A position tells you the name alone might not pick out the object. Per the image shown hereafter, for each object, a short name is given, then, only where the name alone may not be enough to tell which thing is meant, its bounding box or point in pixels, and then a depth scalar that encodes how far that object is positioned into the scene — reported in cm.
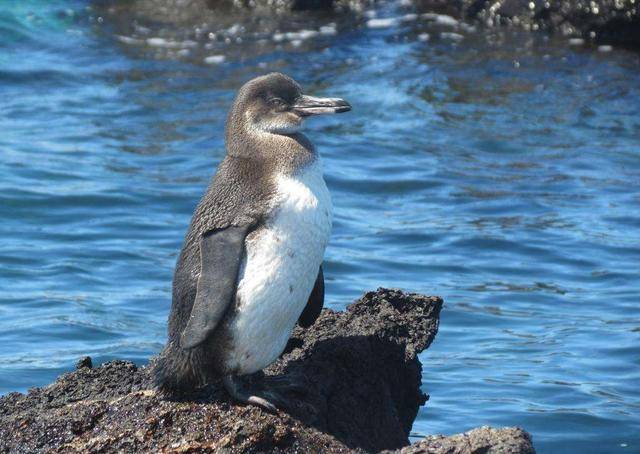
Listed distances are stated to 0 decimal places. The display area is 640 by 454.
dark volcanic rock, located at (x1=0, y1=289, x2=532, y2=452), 1059
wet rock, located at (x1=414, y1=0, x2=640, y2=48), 3212
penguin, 1123
